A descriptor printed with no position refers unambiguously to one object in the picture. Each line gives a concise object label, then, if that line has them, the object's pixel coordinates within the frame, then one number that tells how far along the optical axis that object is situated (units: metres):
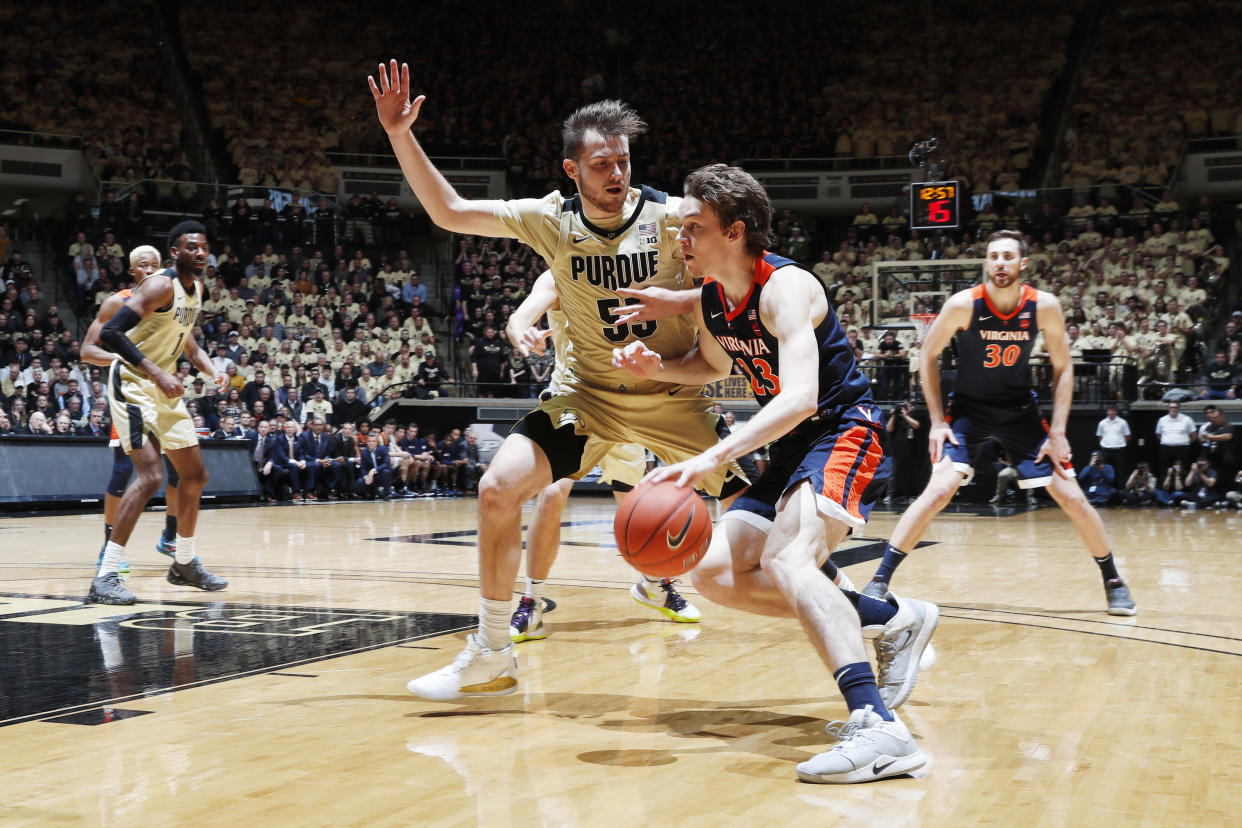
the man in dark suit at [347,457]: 16.95
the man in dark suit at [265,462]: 16.11
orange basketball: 3.24
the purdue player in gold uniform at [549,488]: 4.77
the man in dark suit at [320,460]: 16.62
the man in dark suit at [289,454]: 16.19
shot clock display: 16.73
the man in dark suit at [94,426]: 15.08
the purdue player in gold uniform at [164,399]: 6.72
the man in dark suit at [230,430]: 16.09
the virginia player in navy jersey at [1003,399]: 5.91
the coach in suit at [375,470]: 17.17
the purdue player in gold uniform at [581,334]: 4.11
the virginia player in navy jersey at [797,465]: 3.23
